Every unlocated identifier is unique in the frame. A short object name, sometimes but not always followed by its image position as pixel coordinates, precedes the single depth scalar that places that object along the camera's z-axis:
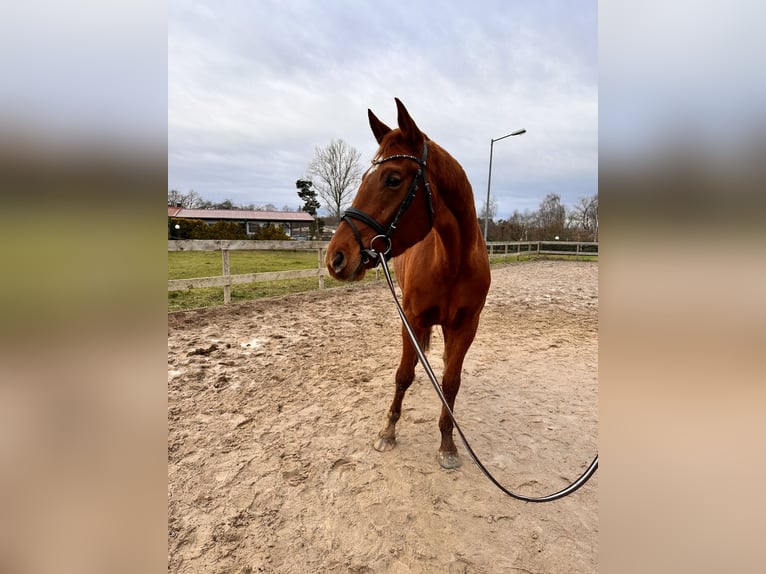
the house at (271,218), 36.08
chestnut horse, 1.84
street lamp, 13.73
